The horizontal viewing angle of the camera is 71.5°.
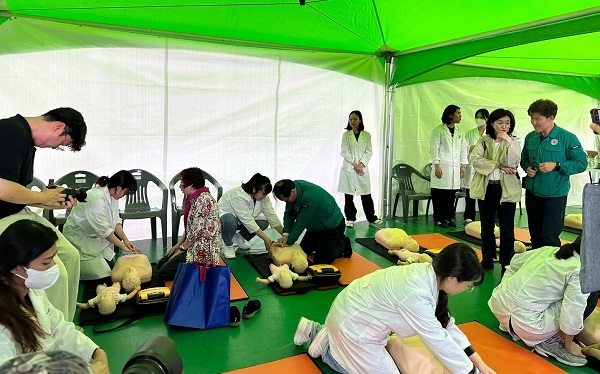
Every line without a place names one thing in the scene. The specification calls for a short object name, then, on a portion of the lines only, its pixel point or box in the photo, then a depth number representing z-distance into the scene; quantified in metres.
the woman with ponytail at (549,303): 2.29
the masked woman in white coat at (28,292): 1.25
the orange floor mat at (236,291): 3.23
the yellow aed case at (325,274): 3.49
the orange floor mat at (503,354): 2.32
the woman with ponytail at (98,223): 3.32
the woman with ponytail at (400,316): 1.78
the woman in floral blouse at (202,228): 2.65
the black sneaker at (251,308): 2.88
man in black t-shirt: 1.90
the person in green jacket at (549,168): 3.19
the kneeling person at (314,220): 3.82
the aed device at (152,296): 2.88
